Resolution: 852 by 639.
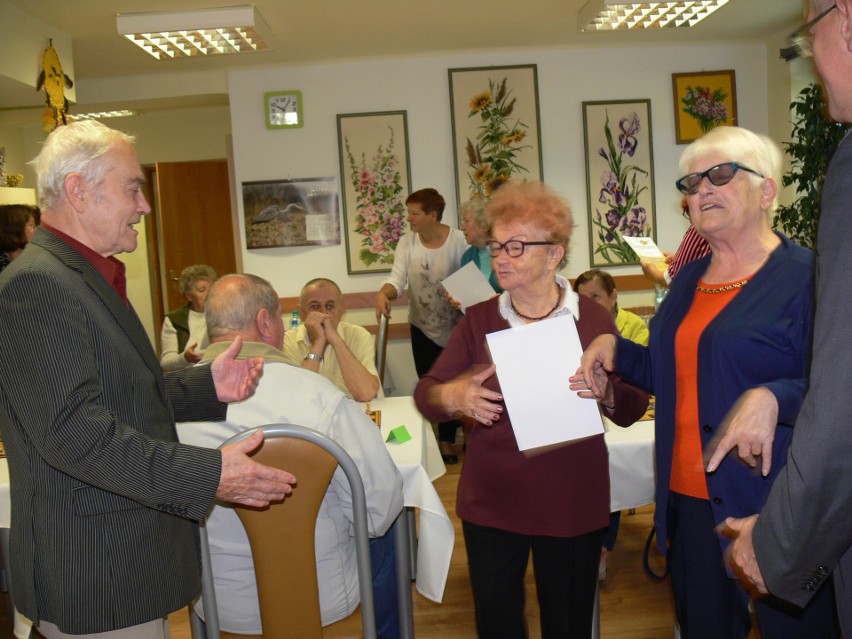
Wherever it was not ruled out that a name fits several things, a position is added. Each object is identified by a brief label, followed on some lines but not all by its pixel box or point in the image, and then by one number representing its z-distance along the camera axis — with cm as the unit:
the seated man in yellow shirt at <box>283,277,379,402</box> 330
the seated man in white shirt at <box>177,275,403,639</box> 189
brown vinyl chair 171
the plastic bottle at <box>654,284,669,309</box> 454
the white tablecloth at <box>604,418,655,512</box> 253
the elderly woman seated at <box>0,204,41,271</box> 350
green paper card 268
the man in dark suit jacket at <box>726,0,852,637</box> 98
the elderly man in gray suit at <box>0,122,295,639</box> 135
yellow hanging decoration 484
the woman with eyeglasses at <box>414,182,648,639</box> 189
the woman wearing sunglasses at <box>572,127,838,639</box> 160
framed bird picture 617
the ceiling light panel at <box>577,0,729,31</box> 497
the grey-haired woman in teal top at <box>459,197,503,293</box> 454
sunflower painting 611
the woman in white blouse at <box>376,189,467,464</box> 518
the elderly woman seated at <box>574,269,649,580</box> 368
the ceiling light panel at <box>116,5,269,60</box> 470
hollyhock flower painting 613
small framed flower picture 622
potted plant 507
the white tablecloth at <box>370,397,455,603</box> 225
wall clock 609
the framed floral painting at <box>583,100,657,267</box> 619
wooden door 800
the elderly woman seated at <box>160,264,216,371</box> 494
